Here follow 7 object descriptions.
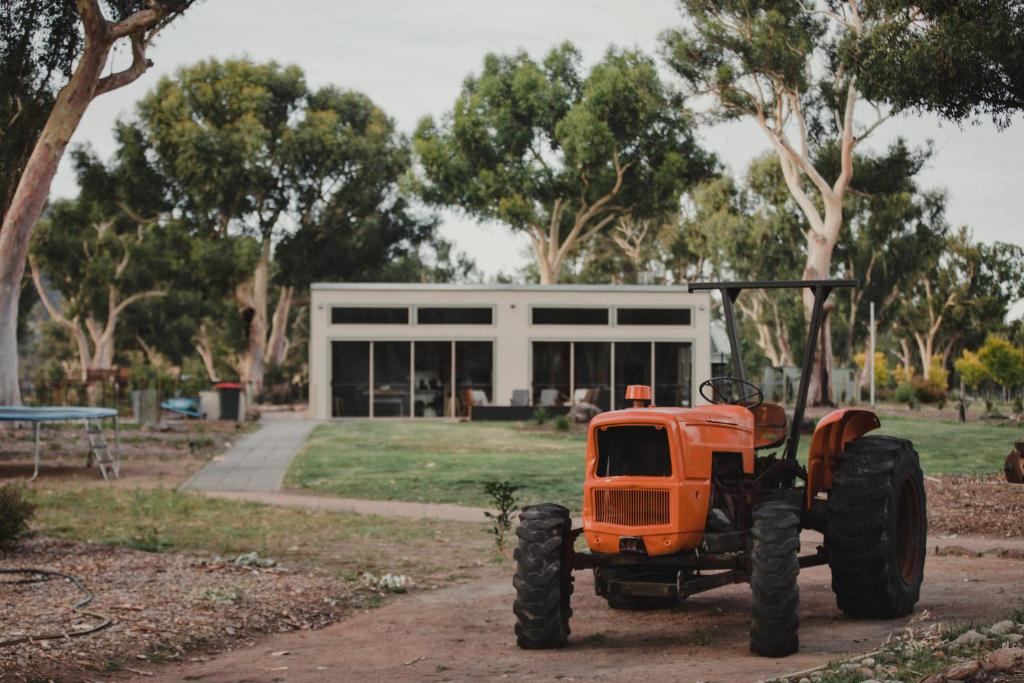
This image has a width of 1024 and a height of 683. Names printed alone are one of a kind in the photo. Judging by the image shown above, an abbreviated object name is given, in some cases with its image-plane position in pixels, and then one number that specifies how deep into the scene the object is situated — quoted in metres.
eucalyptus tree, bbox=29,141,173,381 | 52.50
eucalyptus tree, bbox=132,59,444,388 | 48.75
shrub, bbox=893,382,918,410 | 41.64
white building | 38.53
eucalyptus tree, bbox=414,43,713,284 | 49.03
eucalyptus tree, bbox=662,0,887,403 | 37.44
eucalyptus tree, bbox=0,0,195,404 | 23.81
